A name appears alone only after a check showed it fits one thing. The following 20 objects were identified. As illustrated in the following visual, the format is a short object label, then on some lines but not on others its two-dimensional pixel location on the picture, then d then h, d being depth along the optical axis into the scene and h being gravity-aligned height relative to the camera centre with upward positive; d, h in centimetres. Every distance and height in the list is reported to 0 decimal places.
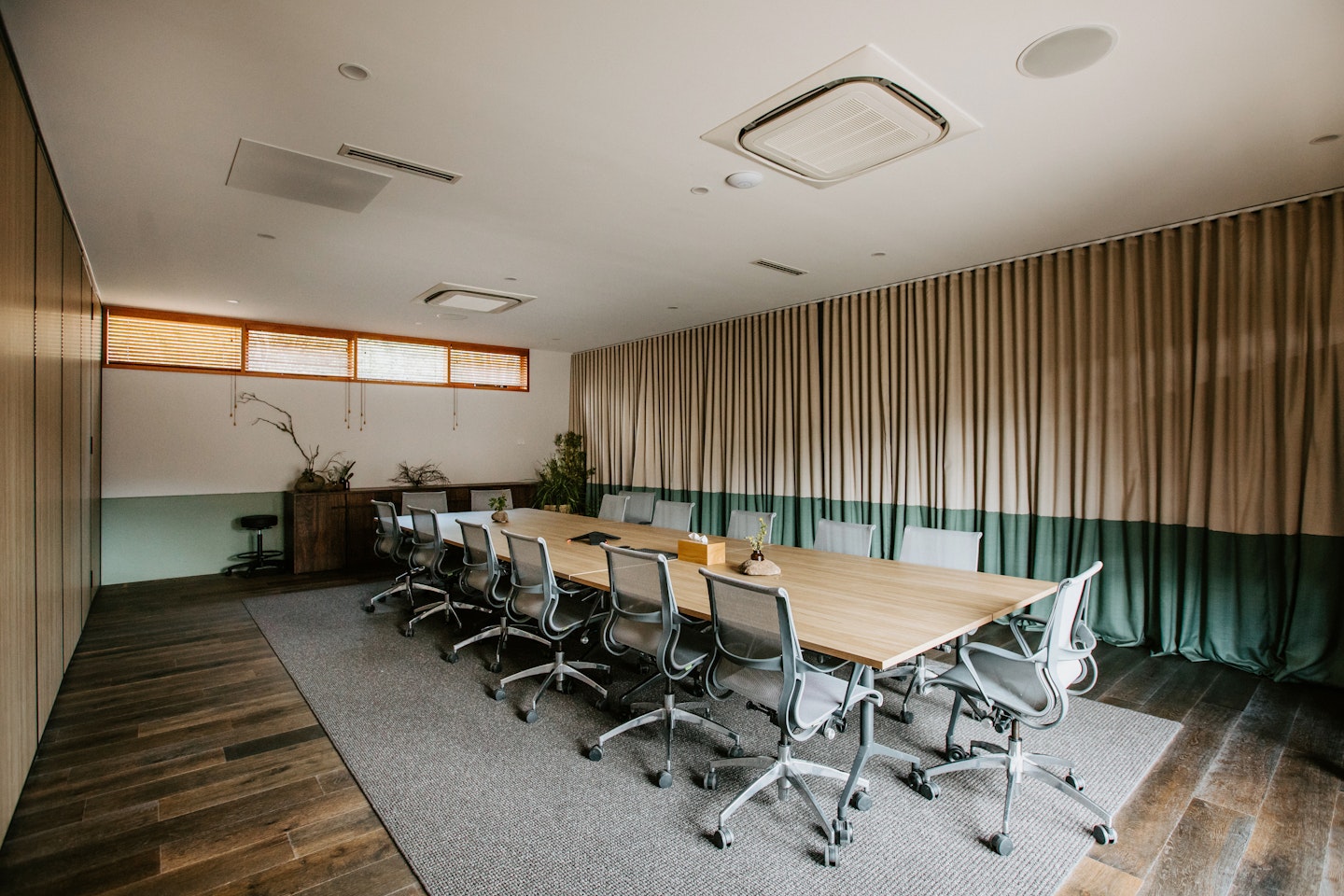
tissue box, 373 -64
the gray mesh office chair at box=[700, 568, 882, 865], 225 -91
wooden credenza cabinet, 703 -98
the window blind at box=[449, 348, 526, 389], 884 +111
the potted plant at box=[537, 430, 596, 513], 898 -46
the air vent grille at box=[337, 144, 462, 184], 307 +143
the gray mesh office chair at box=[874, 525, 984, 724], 365 -62
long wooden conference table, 230 -70
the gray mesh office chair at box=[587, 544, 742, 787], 279 -89
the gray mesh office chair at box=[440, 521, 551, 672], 393 -90
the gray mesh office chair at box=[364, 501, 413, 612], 540 -85
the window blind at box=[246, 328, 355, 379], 725 +107
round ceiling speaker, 220 +145
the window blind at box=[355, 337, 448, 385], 805 +109
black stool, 686 -130
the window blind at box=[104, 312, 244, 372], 648 +107
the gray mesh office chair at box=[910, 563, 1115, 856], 228 -93
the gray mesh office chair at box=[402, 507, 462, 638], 476 -86
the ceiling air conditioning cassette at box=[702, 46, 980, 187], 246 +141
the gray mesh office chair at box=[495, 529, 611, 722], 343 -94
